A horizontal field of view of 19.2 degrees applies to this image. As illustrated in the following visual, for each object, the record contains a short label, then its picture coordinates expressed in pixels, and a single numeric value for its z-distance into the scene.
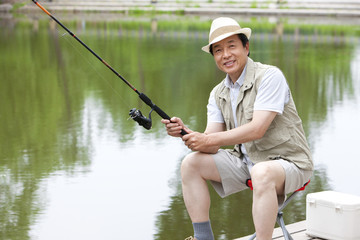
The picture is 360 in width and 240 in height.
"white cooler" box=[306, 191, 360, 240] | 4.47
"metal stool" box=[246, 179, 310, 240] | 4.18
